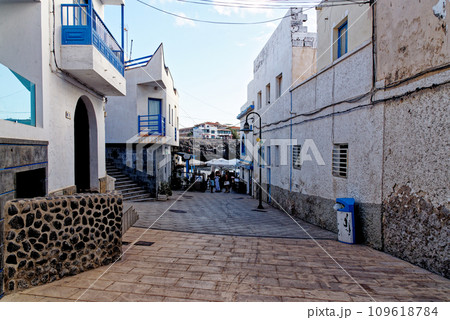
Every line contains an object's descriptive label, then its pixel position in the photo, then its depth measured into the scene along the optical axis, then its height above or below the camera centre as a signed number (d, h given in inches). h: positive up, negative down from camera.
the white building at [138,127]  604.4 +64.2
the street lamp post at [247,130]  543.6 +52.3
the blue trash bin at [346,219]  269.3 -59.9
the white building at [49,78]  195.5 +73.2
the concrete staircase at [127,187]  555.8 -59.7
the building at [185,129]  3011.8 +293.9
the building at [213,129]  3147.1 +315.7
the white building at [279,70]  503.8 +171.6
